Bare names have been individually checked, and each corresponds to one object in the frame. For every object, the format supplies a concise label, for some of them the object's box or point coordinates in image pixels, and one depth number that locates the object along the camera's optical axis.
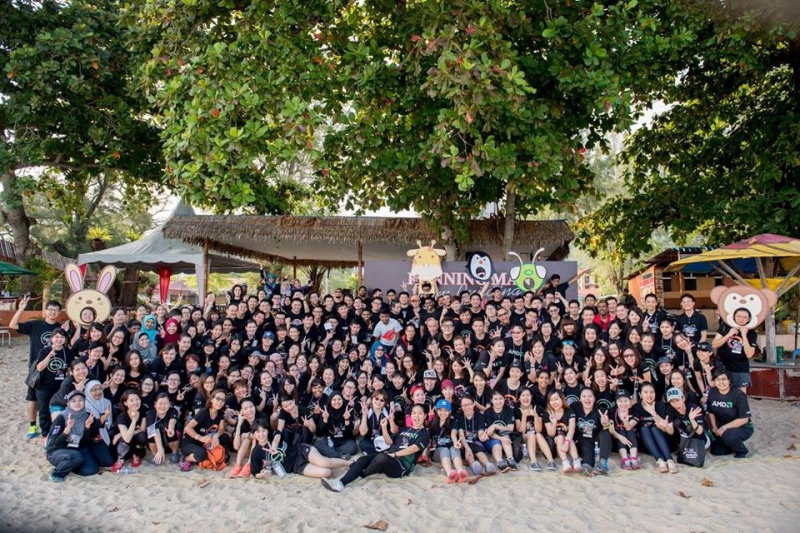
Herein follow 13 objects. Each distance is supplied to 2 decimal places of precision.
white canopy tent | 12.80
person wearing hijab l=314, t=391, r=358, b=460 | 6.50
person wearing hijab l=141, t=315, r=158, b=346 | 7.69
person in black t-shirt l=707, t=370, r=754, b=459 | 6.36
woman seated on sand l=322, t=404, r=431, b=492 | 5.83
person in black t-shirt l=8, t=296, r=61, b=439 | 7.11
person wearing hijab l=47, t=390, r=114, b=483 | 5.91
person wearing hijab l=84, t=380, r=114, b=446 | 6.22
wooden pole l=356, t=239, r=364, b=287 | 11.96
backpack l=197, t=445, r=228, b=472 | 6.24
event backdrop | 9.72
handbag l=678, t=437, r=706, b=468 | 6.07
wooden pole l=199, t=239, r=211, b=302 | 12.44
